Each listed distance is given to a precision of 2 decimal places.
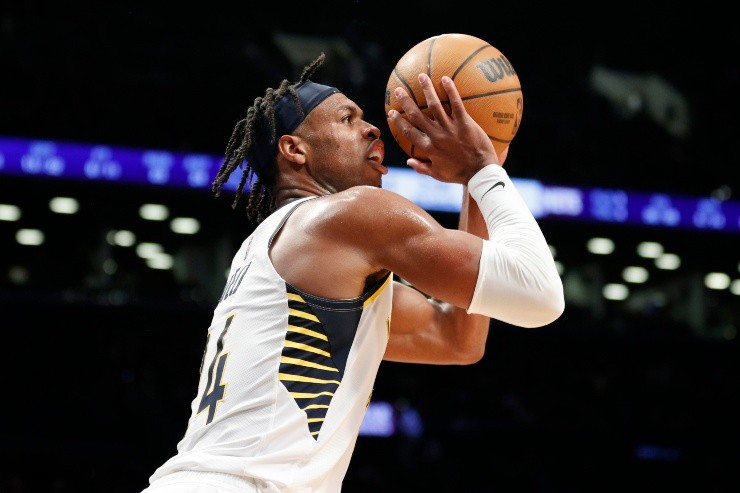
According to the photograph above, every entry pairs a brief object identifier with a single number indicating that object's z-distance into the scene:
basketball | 3.46
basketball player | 2.98
